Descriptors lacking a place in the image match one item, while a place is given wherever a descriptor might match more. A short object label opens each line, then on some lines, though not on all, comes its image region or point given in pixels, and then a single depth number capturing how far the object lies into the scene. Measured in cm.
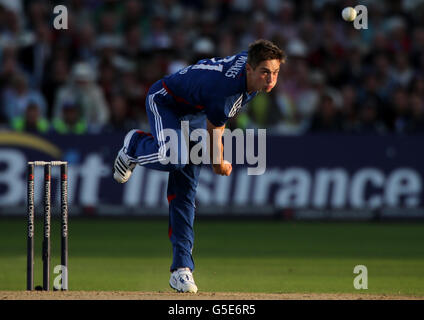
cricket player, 802
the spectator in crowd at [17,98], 1686
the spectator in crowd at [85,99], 1698
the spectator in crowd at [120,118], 1652
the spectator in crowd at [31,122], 1611
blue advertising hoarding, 1599
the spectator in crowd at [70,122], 1644
